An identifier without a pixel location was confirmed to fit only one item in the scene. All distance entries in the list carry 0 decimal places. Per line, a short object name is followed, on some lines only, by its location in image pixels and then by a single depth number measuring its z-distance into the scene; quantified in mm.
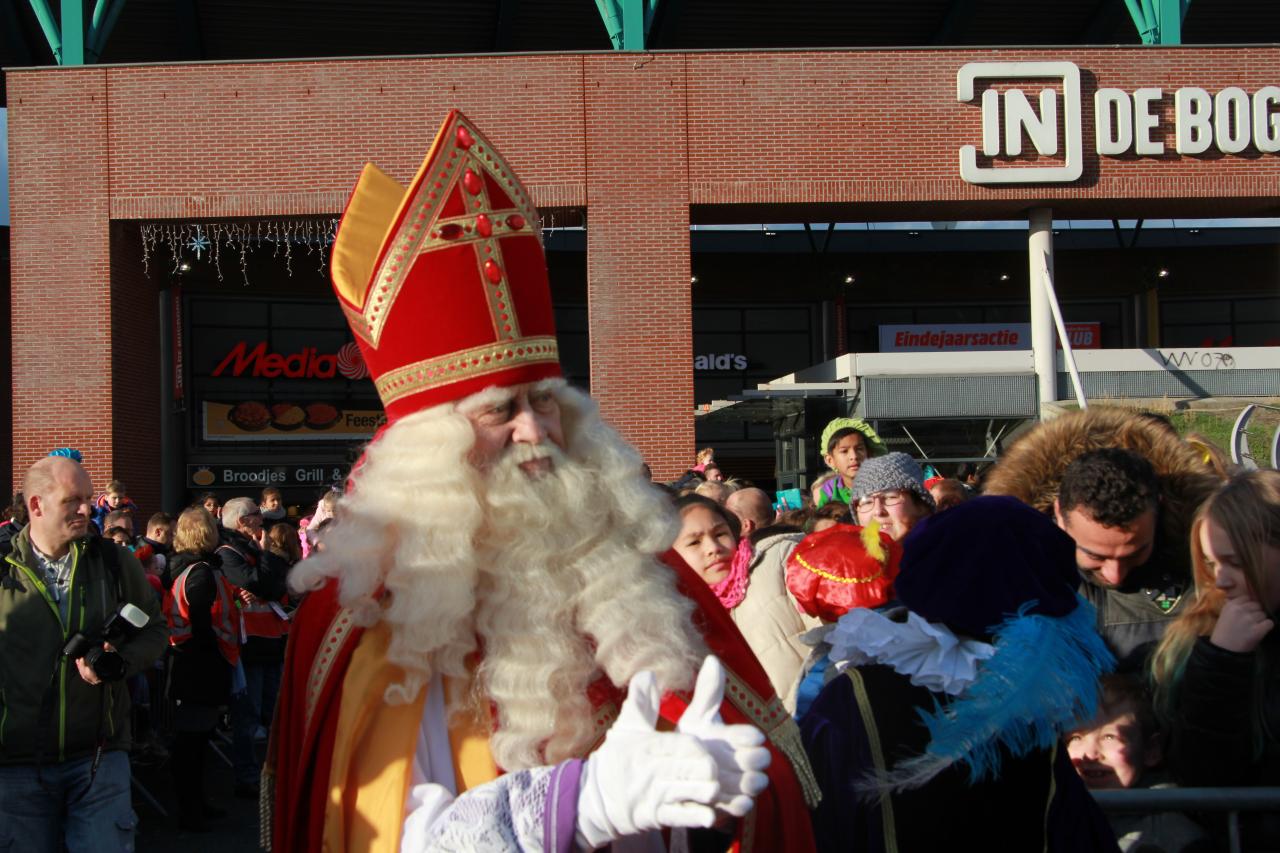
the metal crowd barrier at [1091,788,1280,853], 3078
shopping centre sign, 16984
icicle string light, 17094
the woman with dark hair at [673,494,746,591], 4758
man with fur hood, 3359
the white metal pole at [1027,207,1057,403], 17484
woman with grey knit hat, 5039
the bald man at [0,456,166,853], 4629
